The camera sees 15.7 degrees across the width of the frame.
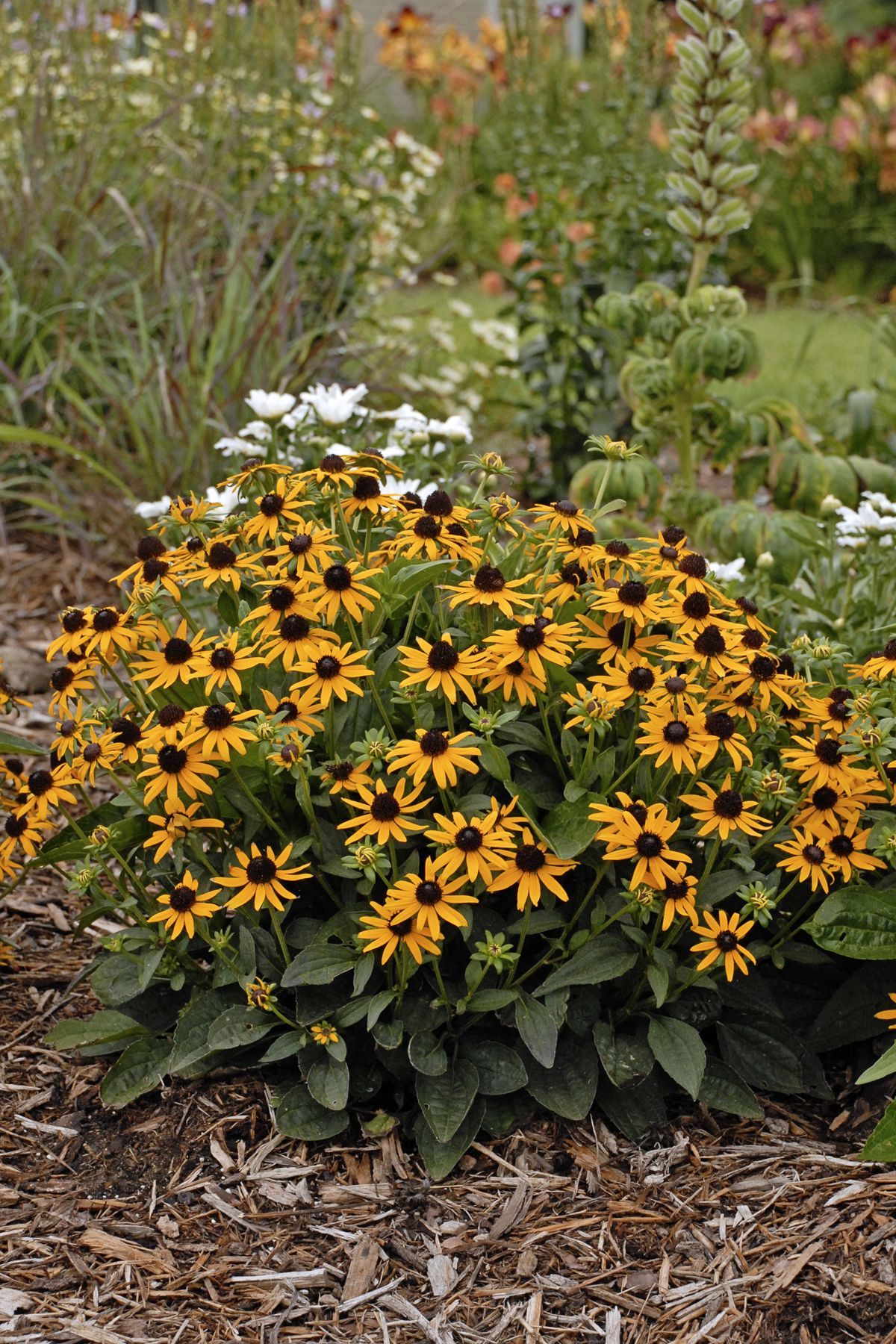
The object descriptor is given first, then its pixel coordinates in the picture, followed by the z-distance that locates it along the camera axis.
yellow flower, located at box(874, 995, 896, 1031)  1.58
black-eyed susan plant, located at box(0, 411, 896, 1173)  1.59
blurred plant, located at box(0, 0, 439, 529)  2.51
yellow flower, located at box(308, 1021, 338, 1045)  1.60
